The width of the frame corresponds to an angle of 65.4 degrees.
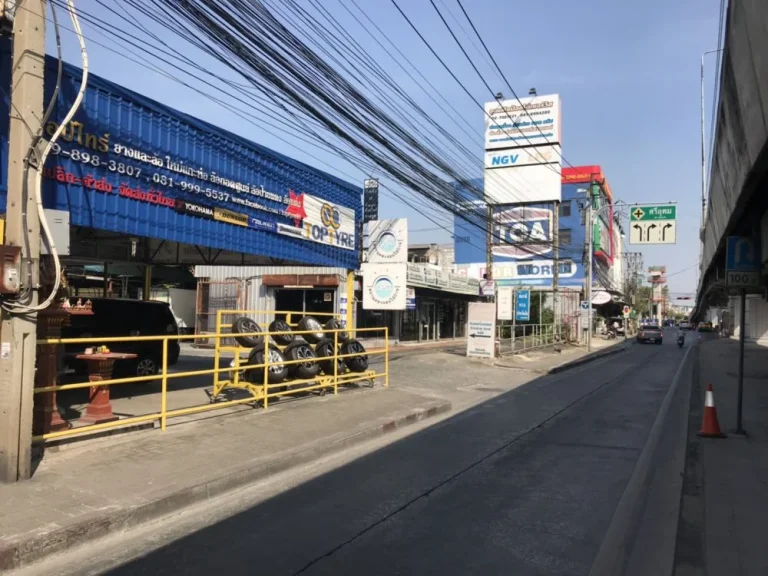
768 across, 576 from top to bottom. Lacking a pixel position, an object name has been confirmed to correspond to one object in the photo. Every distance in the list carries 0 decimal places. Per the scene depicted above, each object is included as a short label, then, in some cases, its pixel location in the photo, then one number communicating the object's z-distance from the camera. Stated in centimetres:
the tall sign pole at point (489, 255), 2458
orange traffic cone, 911
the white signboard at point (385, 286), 1872
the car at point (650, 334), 4453
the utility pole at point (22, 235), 568
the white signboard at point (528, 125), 3938
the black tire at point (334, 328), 1261
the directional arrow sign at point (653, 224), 2653
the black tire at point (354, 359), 1316
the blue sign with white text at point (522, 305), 2715
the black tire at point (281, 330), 1212
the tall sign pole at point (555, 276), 3139
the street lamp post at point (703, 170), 3318
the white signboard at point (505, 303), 2528
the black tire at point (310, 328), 1265
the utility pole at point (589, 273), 3247
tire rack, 992
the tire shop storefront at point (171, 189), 822
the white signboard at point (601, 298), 4488
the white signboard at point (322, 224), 1339
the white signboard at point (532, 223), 4944
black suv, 1258
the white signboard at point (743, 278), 920
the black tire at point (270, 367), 1046
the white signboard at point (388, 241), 2108
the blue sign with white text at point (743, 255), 938
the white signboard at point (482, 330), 2278
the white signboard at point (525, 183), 3962
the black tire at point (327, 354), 1216
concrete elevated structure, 595
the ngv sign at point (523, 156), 4003
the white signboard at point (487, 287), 2316
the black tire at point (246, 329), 1154
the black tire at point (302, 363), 1115
